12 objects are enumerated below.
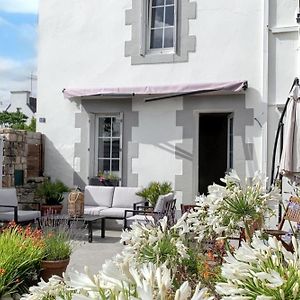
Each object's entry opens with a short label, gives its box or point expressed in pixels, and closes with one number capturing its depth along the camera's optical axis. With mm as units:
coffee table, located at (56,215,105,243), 6365
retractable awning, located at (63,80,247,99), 7185
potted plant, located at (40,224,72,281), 3485
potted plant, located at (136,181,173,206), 7450
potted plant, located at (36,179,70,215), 7838
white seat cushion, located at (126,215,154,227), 6624
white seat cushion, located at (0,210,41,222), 6646
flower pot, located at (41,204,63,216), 7555
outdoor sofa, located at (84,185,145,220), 7425
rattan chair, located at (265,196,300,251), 4198
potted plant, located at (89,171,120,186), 8023
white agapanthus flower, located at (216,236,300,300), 1131
